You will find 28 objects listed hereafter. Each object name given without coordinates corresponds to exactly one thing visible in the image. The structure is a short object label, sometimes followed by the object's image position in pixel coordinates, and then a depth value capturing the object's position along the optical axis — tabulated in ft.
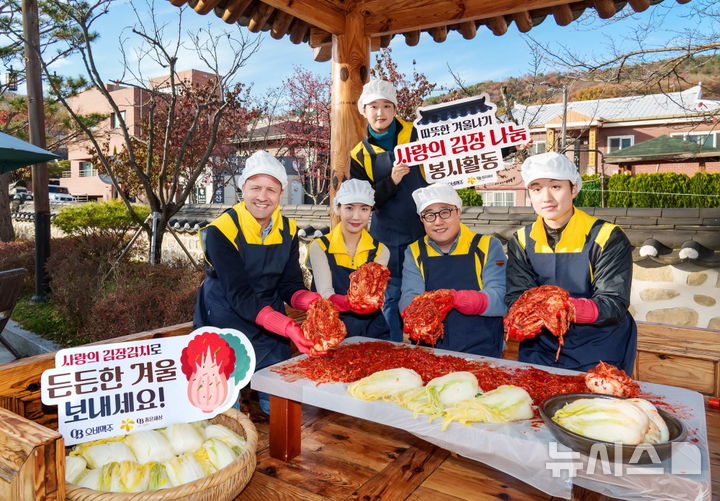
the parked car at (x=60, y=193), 136.67
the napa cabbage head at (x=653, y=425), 5.82
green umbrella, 24.36
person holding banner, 13.01
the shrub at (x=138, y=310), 22.48
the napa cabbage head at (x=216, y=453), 7.45
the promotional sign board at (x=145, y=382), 7.57
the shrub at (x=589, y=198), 66.74
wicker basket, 6.06
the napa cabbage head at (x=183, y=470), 7.05
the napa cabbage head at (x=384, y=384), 7.59
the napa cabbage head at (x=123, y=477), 6.84
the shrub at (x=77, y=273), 27.02
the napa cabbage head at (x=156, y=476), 7.01
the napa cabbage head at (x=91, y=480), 6.82
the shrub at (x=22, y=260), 38.63
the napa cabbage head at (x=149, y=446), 7.68
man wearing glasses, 11.35
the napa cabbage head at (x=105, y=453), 7.40
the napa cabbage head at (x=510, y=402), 6.68
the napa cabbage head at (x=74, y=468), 7.00
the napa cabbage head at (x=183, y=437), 7.93
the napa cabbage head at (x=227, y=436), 7.88
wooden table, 5.43
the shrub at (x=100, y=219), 36.24
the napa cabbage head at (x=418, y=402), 7.07
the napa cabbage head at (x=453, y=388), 7.27
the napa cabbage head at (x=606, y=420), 5.72
